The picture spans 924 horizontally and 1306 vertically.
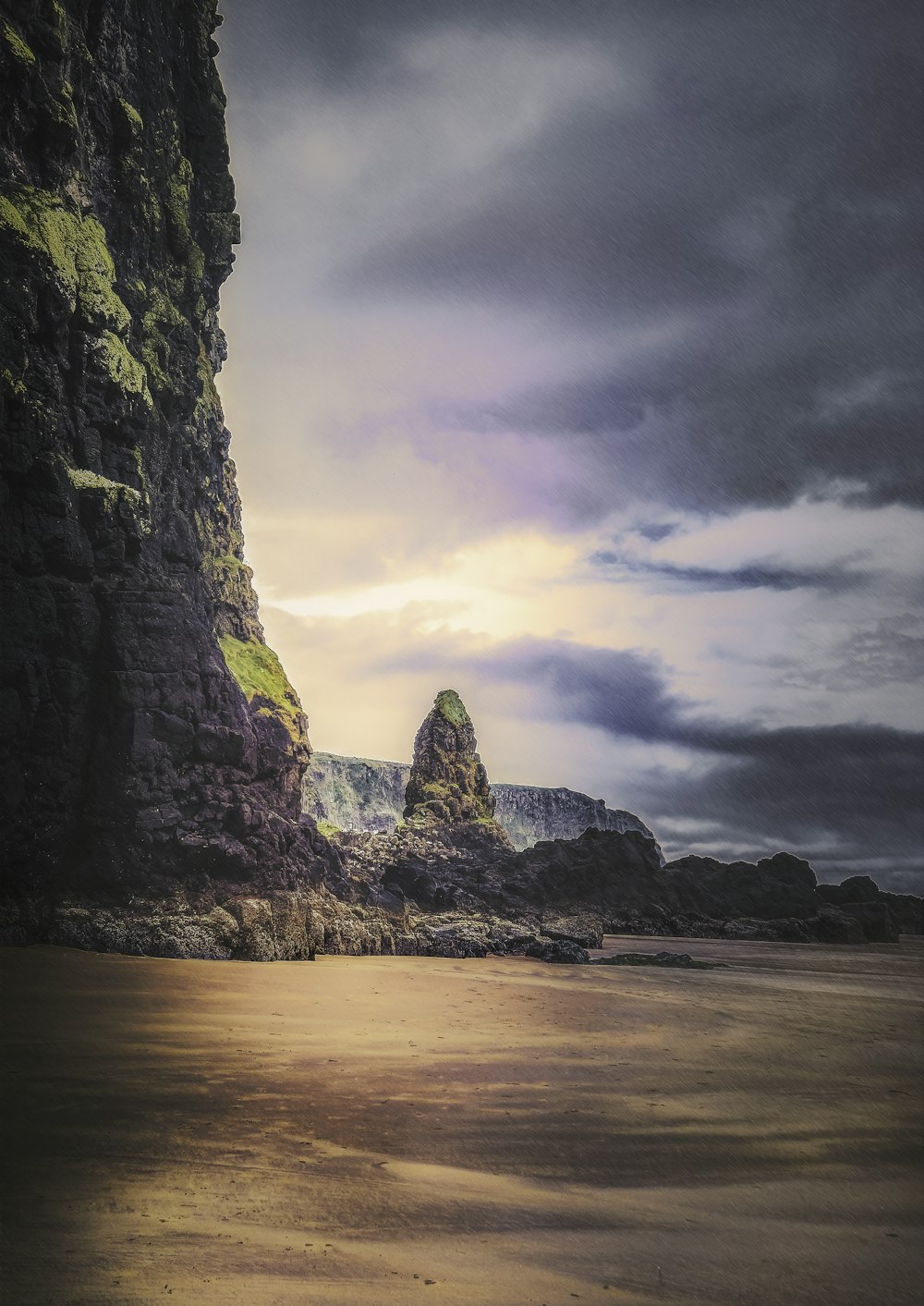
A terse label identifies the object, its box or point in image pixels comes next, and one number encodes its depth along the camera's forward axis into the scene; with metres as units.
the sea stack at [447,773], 82.50
